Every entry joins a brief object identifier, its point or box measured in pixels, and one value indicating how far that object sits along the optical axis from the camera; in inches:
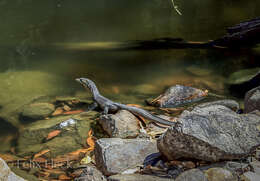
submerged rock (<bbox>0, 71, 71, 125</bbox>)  210.2
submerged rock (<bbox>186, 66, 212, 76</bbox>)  262.2
